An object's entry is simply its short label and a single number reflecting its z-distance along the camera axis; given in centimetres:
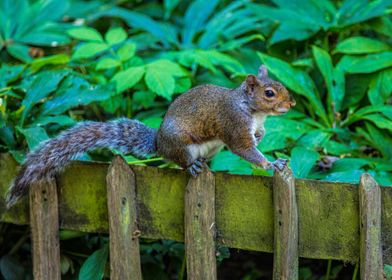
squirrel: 489
